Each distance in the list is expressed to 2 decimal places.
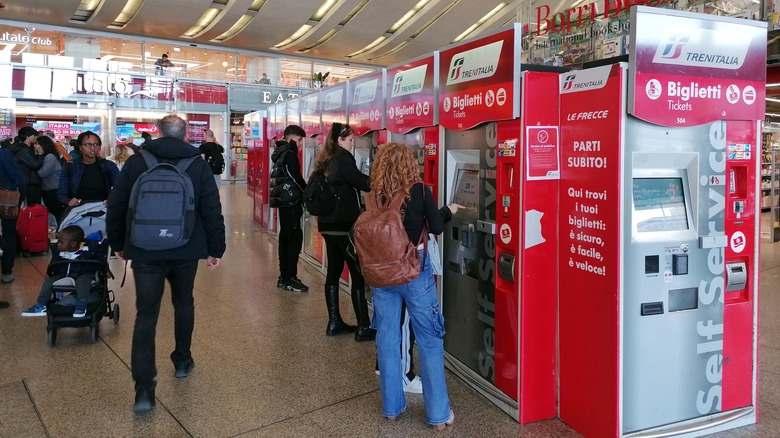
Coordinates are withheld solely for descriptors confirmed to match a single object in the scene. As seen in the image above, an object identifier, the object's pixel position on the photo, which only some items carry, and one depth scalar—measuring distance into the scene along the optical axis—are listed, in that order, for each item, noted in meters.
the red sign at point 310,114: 6.66
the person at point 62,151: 9.46
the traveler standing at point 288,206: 5.48
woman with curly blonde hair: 2.82
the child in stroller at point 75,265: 4.11
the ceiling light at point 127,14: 20.97
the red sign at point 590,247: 2.59
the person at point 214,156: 9.77
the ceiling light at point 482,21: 24.42
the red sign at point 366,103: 4.81
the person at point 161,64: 19.02
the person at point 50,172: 7.44
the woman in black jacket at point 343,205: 3.96
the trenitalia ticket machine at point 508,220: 2.86
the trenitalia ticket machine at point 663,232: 2.59
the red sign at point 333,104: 5.79
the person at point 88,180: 5.17
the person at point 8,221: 5.79
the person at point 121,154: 7.97
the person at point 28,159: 7.16
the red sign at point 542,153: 2.84
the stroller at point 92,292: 4.07
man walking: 3.04
